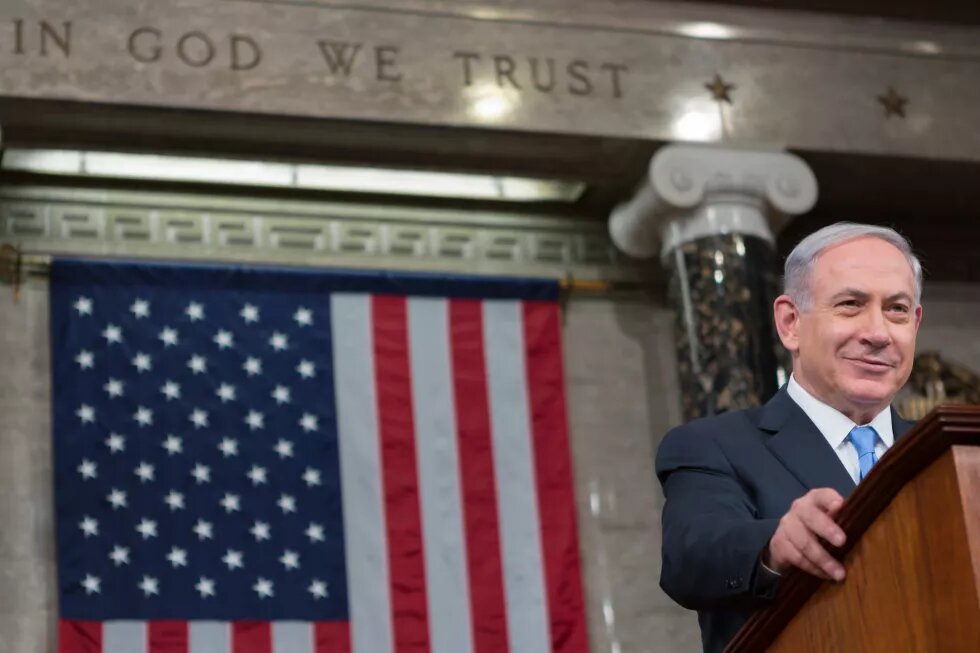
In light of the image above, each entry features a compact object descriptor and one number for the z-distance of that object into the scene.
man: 5.58
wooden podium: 4.25
